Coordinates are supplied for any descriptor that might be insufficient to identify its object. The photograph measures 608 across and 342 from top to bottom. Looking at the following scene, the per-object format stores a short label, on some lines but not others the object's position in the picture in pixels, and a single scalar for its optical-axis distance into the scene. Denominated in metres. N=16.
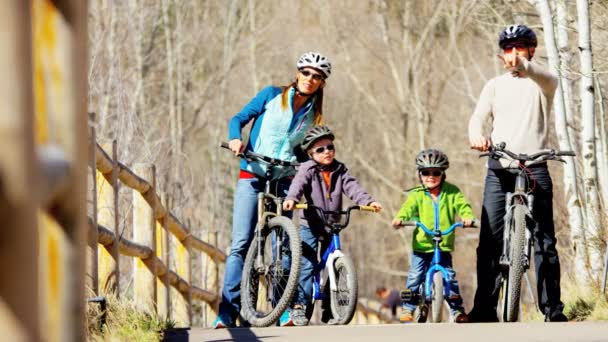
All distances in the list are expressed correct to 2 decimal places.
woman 19.23
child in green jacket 20.83
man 18.20
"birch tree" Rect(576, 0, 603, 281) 24.28
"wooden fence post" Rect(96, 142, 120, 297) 17.08
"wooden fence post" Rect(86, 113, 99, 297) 15.03
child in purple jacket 19.02
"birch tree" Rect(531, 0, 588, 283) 23.31
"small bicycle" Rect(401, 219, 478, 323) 20.33
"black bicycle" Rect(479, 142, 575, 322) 17.87
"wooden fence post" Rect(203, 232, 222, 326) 33.00
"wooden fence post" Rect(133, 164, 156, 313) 21.42
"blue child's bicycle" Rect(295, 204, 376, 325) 18.72
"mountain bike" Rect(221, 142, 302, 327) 18.48
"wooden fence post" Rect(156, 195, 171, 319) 24.03
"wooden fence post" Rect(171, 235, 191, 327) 27.81
